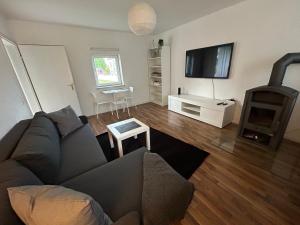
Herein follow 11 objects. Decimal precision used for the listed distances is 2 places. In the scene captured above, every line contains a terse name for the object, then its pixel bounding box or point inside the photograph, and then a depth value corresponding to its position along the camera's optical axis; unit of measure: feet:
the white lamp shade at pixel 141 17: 4.77
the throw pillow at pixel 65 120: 6.19
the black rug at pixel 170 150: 6.20
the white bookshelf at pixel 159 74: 13.62
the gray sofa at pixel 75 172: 2.75
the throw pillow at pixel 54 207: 1.83
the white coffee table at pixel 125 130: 6.28
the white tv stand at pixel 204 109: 9.13
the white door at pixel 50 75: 9.77
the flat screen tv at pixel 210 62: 9.16
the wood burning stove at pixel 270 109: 6.12
